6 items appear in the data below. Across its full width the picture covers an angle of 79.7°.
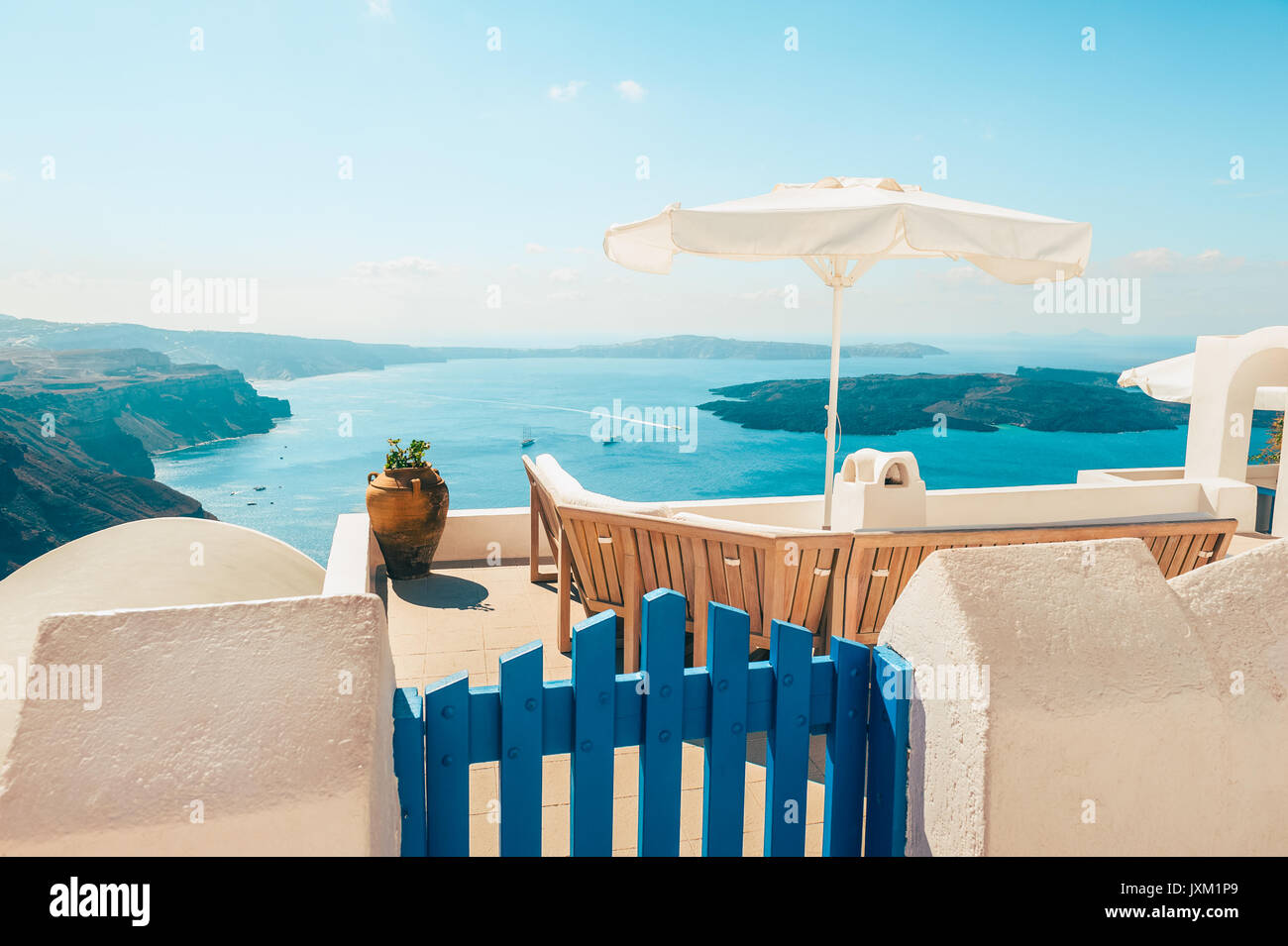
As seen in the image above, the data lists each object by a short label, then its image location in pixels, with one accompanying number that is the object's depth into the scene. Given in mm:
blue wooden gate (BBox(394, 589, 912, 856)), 1371
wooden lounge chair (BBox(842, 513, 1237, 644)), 3533
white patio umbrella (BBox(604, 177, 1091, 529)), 4094
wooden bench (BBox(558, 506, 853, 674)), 3496
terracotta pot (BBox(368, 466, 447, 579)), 5598
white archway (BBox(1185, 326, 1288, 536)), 8297
